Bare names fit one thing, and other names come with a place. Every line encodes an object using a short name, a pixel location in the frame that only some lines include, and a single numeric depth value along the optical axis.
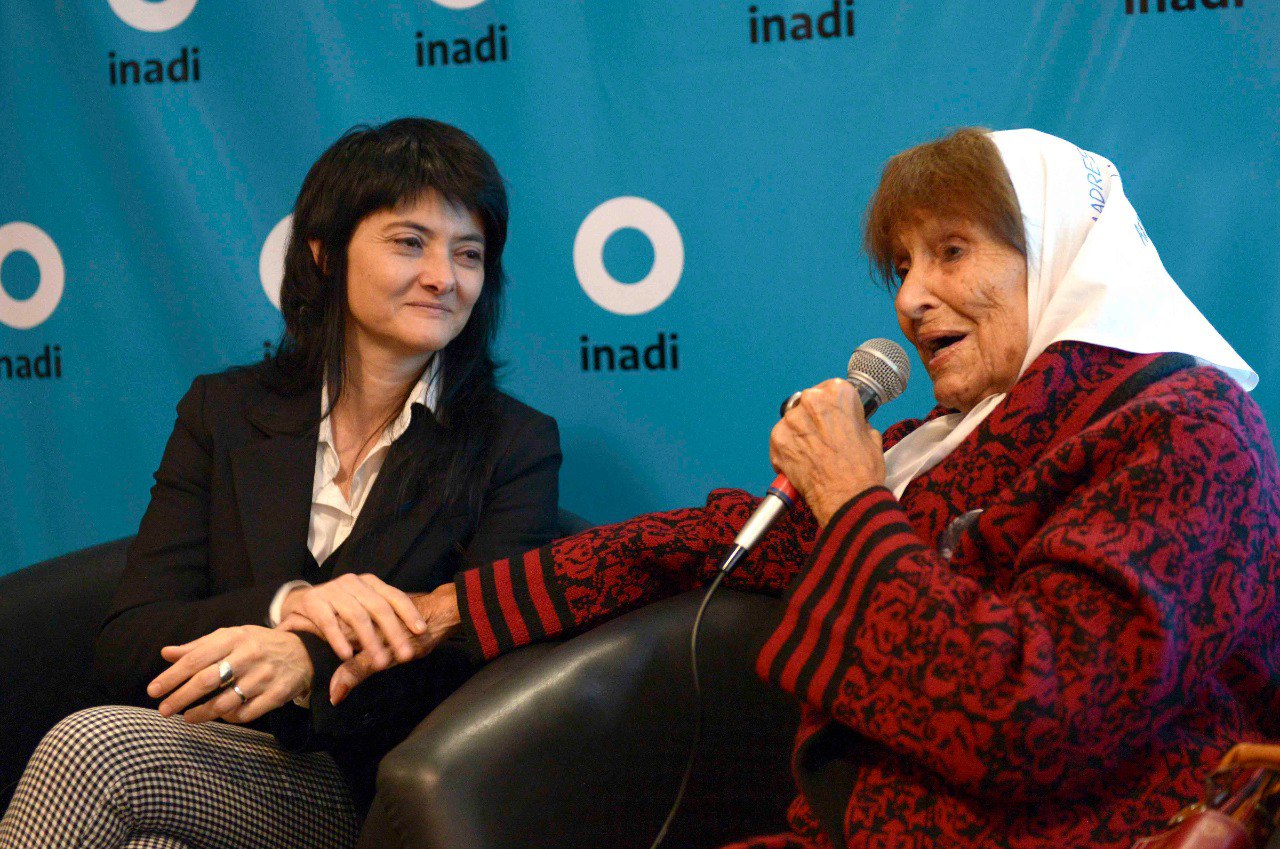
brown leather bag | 0.85
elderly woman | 0.99
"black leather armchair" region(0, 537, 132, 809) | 1.78
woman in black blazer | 1.39
